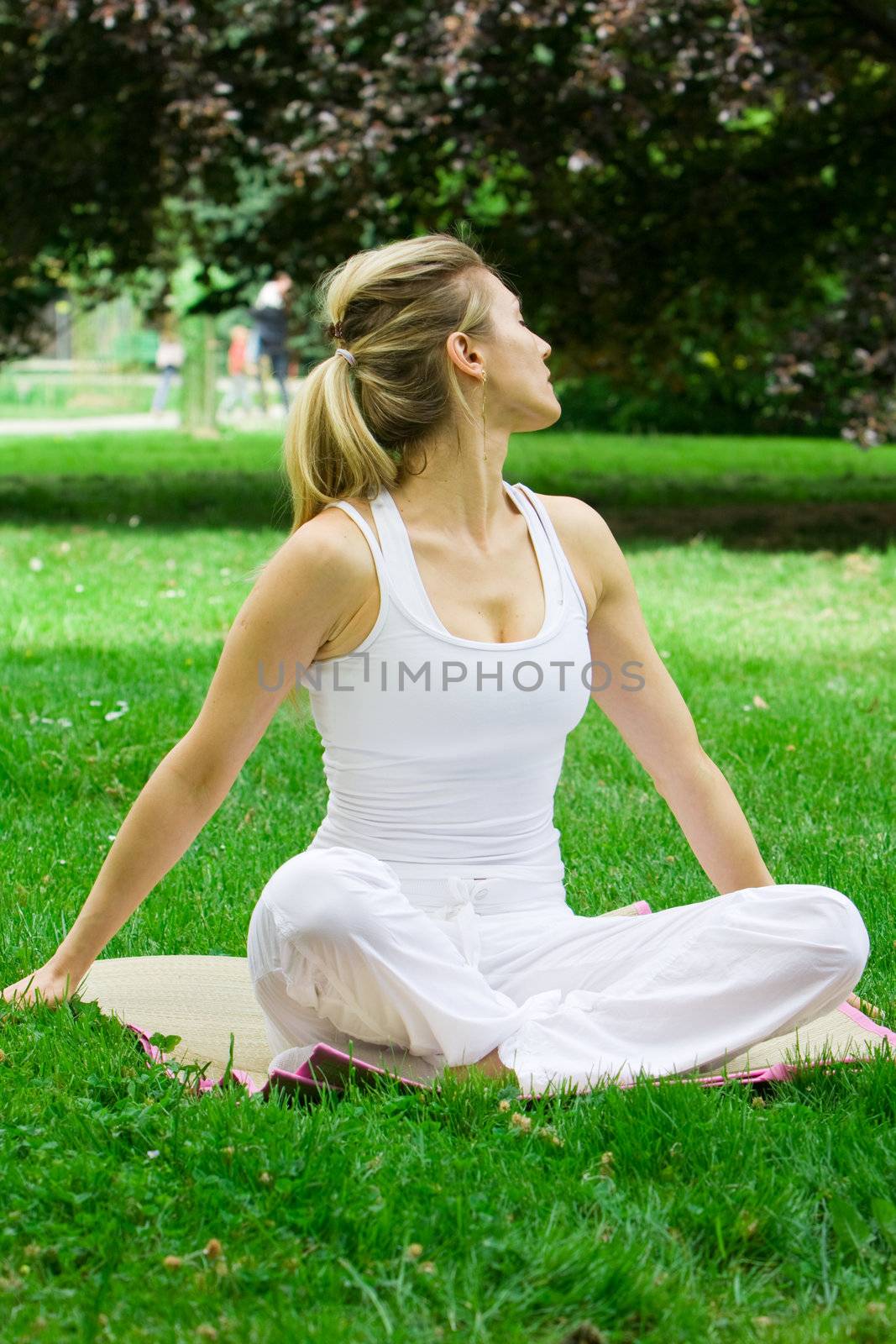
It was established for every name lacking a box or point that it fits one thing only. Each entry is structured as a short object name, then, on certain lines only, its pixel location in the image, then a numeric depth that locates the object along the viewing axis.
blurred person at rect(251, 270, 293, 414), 20.70
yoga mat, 2.73
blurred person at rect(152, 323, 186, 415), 24.67
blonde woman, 2.66
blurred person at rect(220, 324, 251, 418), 25.02
